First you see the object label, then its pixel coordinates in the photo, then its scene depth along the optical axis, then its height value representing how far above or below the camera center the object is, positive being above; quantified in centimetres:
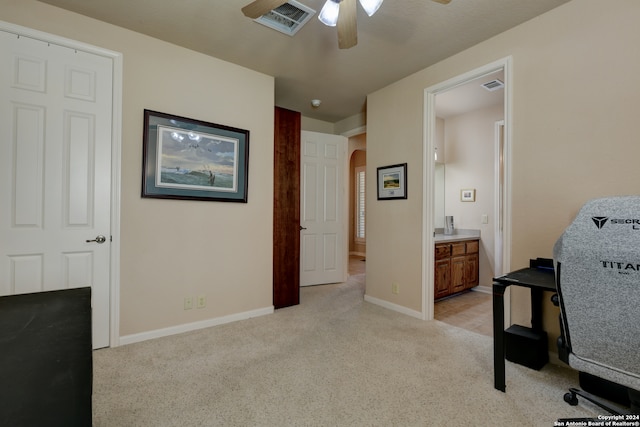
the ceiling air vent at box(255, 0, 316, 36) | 218 +155
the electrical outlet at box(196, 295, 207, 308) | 282 -83
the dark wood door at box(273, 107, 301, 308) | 347 +8
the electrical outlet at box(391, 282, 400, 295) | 335 -82
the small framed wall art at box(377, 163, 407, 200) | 329 +40
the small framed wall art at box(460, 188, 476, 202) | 441 +34
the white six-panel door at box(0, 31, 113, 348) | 208 +33
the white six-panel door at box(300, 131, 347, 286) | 442 +11
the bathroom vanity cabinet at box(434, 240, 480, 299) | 368 -67
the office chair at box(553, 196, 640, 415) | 111 -29
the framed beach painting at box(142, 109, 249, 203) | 257 +52
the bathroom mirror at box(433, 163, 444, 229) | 472 +33
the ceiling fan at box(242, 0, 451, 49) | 163 +118
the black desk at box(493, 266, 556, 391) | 177 -56
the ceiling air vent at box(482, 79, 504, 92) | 338 +156
